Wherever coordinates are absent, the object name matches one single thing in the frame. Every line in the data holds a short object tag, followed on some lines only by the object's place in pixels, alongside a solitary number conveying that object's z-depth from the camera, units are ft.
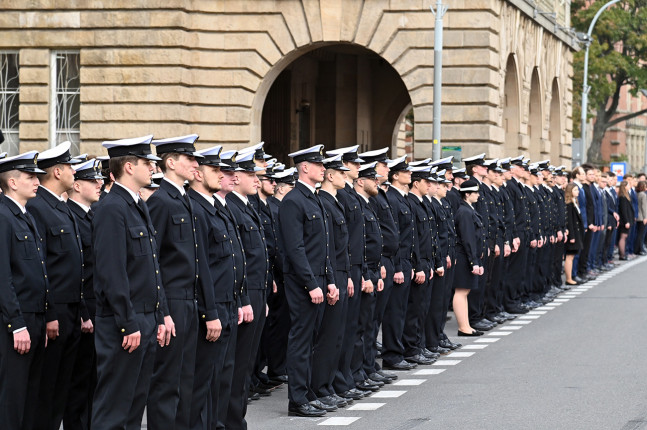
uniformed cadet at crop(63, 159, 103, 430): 33.91
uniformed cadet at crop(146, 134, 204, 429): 30.66
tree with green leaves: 213.05
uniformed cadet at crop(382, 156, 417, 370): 50.08
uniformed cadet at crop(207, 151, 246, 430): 33.19
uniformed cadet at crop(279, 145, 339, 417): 40.16
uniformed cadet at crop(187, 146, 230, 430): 31.94
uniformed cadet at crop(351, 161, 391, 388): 44.91
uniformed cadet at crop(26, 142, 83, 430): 32.86
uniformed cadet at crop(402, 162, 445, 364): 52.06
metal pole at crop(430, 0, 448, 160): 94.63
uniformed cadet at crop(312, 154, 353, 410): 41.81
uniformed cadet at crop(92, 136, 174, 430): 28.73
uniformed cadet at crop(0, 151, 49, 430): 30.63
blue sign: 183.68
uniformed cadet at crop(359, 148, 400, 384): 47.29
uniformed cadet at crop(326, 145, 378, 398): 43.57
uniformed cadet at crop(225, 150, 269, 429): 35.09
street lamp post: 167.74
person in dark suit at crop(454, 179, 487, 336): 60.75
